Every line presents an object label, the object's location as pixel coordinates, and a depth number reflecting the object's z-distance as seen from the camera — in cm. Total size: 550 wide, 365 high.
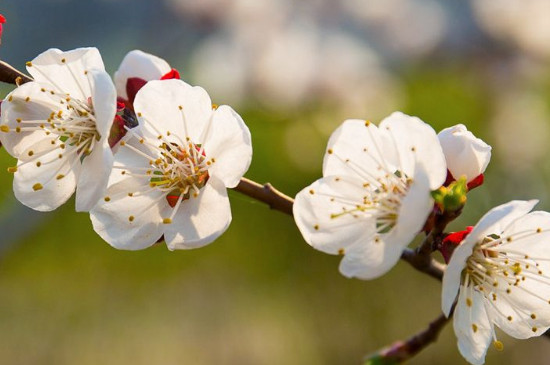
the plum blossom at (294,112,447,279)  50
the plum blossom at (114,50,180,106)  53
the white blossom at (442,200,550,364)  51
